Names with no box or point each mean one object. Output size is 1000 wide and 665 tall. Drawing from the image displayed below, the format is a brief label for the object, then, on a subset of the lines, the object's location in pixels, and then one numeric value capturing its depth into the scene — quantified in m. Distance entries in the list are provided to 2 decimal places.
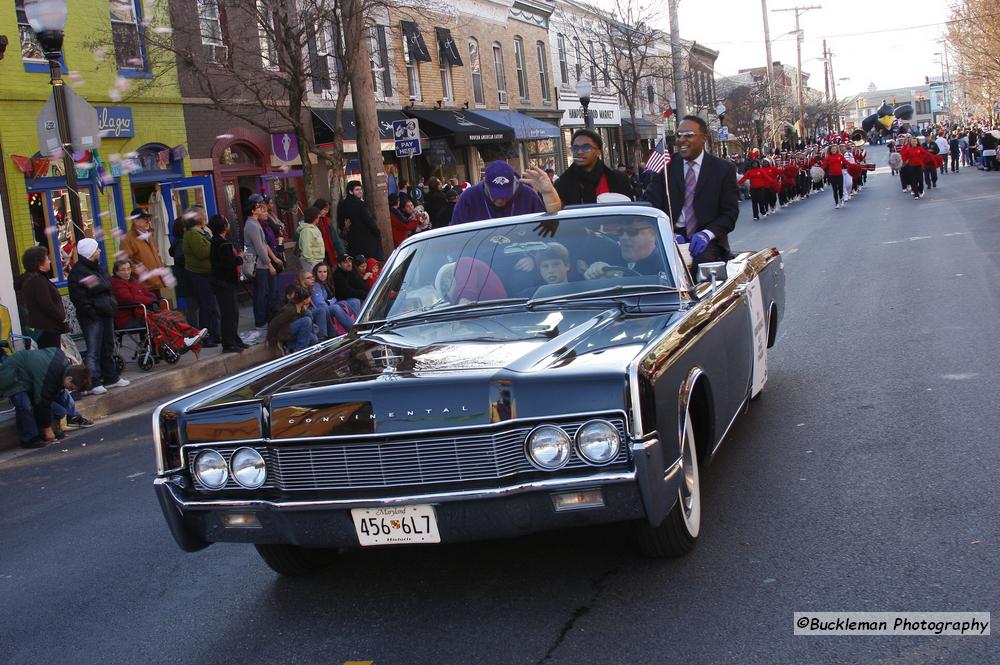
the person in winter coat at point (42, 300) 11.15
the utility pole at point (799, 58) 75.31
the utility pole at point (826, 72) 105.81
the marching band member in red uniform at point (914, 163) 31.23
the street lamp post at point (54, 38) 11.92
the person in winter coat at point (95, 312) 11.85
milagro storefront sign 18.84
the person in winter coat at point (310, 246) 15.67
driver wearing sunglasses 5.61
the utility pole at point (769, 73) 60.59
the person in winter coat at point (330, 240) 17.44
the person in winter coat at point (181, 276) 15.12
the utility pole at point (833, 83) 108.85
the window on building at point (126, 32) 19.42
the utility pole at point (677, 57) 37.69
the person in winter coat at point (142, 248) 14.38
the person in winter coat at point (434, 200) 21.56
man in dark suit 8.16
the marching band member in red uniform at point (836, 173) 31.14
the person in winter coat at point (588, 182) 9.62
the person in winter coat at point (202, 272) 14.42
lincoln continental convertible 3.97
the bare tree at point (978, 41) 45.53
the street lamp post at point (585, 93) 32.22
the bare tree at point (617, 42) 42.28
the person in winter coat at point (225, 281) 13.95
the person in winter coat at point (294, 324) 11.93
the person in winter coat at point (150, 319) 13.21
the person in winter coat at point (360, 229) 17.19
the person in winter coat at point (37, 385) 9.67
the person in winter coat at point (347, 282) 14.13
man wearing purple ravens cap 7.83
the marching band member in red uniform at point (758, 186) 31.55
